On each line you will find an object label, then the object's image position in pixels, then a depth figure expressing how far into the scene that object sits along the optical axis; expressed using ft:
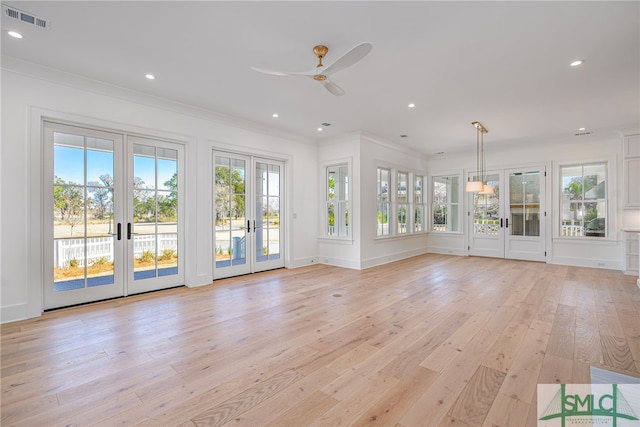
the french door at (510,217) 23.02
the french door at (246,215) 17.37
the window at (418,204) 26.53
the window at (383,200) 22.44
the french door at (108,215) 12.07
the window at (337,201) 21.44
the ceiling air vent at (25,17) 8.14
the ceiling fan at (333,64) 7.93
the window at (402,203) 24.31
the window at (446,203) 27.30
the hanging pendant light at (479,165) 19.02
